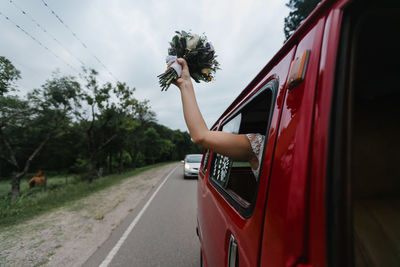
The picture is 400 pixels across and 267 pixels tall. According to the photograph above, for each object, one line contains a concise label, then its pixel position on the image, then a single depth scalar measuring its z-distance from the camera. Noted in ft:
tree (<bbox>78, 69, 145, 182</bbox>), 51.49
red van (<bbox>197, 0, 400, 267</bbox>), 1.80
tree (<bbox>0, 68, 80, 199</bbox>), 37.40
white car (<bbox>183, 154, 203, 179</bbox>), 41.63
